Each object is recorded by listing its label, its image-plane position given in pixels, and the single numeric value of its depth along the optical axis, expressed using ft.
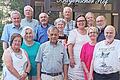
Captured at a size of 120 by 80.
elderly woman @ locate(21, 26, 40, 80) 20.21
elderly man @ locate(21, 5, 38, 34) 22.06
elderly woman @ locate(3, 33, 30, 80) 18.86
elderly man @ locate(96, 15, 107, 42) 20.97
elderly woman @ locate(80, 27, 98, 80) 19.89
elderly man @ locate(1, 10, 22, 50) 21.42
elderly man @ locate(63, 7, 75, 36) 21.89
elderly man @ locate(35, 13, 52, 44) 21.63
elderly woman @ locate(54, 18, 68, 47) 20.78
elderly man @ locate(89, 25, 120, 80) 18.85
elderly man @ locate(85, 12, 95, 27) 21.40
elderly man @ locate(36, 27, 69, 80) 19.16
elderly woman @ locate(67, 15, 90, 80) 20.43
